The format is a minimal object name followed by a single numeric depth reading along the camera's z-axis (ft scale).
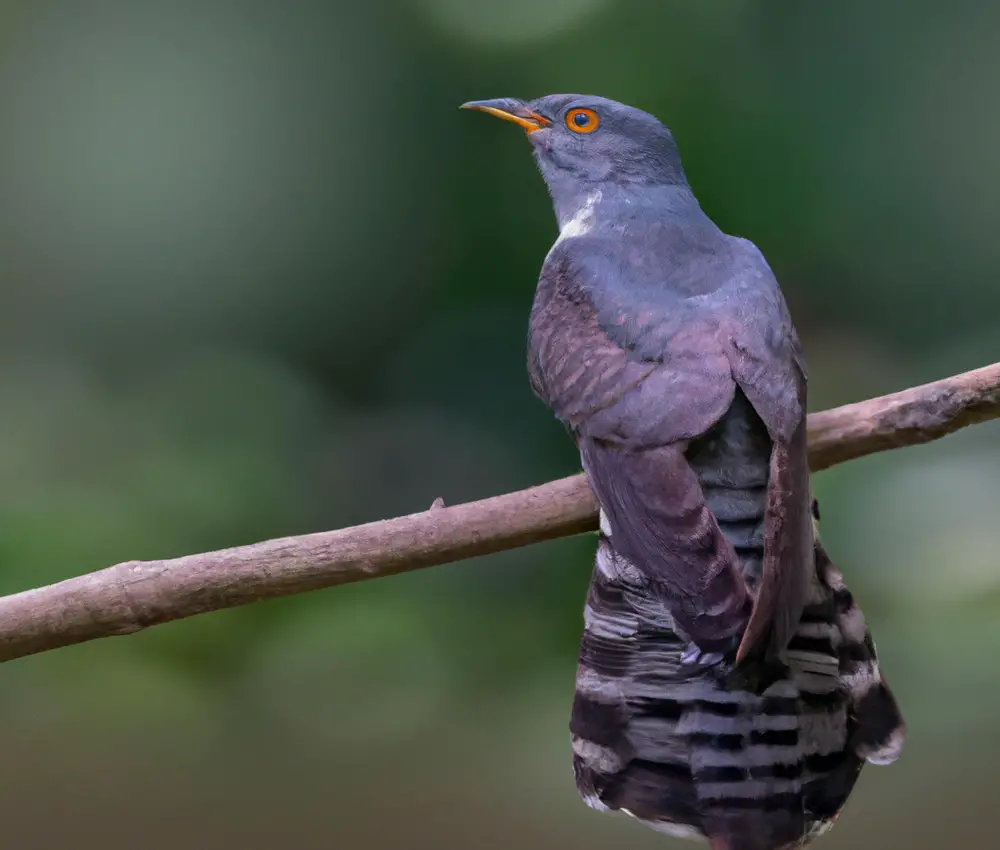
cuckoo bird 21.67
